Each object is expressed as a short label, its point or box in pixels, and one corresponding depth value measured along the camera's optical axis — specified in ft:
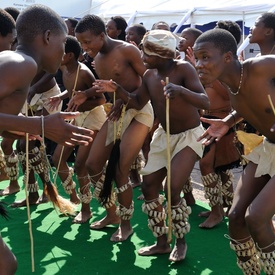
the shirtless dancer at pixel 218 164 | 17.13
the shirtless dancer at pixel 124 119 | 15.67
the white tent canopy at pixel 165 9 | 36.85
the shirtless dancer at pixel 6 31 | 13.50
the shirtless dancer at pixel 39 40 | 9.50
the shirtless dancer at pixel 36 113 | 19.04
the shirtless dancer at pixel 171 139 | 13.69
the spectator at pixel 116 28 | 26.48
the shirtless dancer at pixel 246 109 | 11.14
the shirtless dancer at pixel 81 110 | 17.61
